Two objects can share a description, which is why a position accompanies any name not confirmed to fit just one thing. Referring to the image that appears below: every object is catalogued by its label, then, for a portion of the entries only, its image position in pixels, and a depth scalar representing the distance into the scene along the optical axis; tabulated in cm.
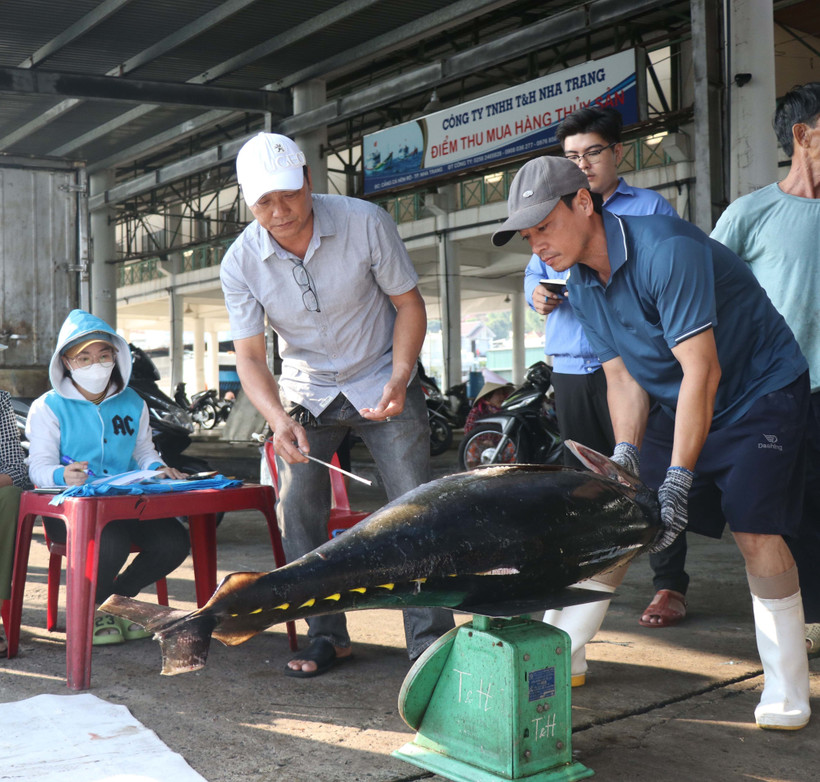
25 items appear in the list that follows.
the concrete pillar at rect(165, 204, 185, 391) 2705
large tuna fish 166
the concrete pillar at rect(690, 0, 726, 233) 695
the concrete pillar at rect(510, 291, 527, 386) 2736
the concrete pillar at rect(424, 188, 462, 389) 1816
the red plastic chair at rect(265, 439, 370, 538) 378
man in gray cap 222
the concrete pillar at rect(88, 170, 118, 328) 1669
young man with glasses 315
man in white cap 299
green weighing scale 189
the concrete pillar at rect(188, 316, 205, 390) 3200
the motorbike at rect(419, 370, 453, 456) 1117
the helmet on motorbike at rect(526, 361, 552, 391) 868
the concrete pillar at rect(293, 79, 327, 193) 1105
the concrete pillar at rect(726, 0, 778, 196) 671
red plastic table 276
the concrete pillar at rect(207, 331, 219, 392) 3588
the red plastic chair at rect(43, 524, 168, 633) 350
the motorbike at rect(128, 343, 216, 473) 621
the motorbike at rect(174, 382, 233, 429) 1939
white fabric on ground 212
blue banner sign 836
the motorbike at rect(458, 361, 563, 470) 784
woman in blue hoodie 337
